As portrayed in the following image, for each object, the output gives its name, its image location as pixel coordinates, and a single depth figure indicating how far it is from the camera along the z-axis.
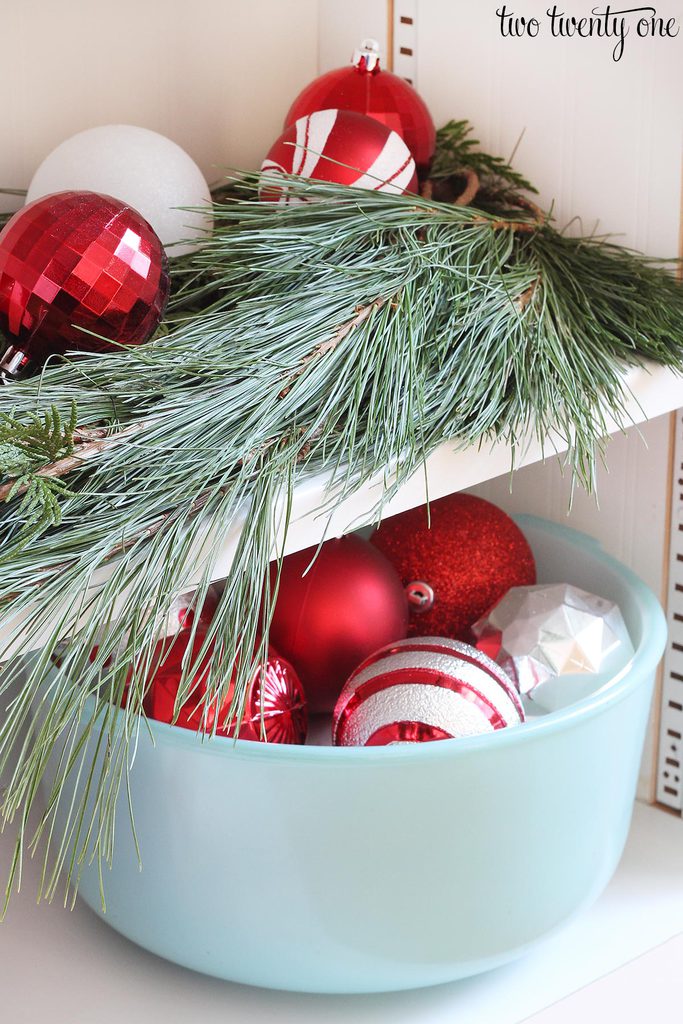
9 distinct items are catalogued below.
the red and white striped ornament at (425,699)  0.95
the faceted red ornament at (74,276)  0.91
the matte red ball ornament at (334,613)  1.00
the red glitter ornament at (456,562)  1.04
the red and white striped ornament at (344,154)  1.01
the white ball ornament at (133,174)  0.99
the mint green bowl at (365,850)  0.92
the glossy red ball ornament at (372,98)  1.06
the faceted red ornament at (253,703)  0.94
